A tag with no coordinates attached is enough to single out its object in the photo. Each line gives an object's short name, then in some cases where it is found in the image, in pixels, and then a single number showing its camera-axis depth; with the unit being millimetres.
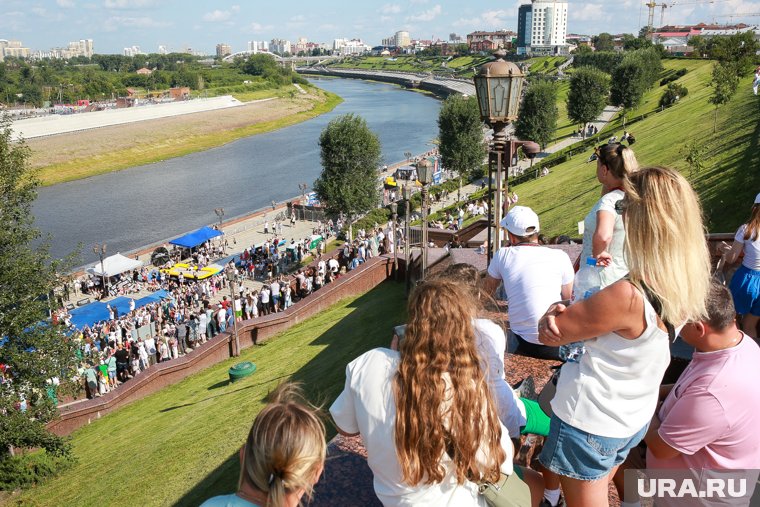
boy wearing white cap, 3896
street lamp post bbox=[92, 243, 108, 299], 22573
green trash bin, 11602
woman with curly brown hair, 2213
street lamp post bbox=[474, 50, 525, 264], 6305
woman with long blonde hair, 2227
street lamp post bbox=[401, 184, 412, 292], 13809
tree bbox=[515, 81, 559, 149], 44969
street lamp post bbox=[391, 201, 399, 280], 15031
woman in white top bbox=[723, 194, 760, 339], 4641
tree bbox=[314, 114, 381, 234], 31281
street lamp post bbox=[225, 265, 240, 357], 13816
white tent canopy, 22672
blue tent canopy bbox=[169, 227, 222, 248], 25641
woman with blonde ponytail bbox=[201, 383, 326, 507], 2008
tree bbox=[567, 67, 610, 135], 48062
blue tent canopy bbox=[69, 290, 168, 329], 17609
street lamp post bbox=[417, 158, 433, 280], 11834
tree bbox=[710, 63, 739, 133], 25125
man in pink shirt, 2496
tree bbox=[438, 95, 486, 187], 41656
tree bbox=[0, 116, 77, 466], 10484
